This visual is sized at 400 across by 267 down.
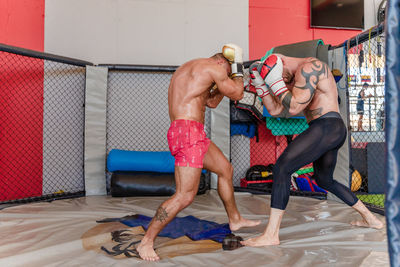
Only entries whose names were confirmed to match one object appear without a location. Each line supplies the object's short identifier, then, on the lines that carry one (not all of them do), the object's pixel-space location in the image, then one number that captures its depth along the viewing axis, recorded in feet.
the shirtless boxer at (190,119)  5.96
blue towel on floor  7.12
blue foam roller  11.73
